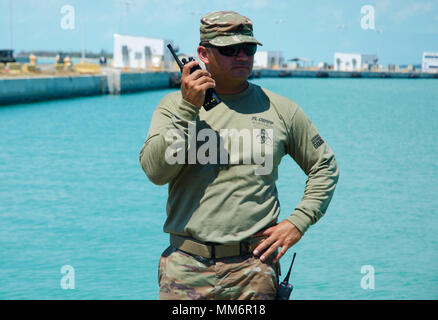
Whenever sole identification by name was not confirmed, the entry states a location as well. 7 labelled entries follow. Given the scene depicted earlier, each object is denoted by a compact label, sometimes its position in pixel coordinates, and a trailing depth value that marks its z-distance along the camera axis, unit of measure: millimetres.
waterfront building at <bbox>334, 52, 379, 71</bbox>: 118688
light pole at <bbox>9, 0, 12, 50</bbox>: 62000
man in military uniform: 2566
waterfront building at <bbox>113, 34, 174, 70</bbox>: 67625
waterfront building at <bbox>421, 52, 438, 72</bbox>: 127125
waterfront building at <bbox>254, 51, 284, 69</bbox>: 107000
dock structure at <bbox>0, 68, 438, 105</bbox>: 34203
